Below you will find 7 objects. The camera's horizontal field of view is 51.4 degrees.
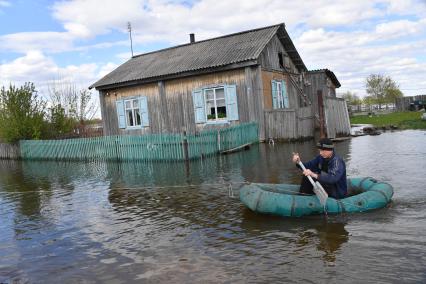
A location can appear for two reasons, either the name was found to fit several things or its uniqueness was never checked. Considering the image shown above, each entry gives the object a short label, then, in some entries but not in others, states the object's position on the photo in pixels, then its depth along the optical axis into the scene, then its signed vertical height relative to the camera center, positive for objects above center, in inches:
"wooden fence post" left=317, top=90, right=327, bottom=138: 725.9 +3.0
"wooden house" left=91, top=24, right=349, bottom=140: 818.2 +72.6
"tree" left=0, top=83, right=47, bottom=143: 969.5 +53.5
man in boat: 289.3 -39.0
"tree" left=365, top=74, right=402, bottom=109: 2137.9 +101.1
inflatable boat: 286.8 -57.5
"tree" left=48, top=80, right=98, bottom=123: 1475.4 +109.8
